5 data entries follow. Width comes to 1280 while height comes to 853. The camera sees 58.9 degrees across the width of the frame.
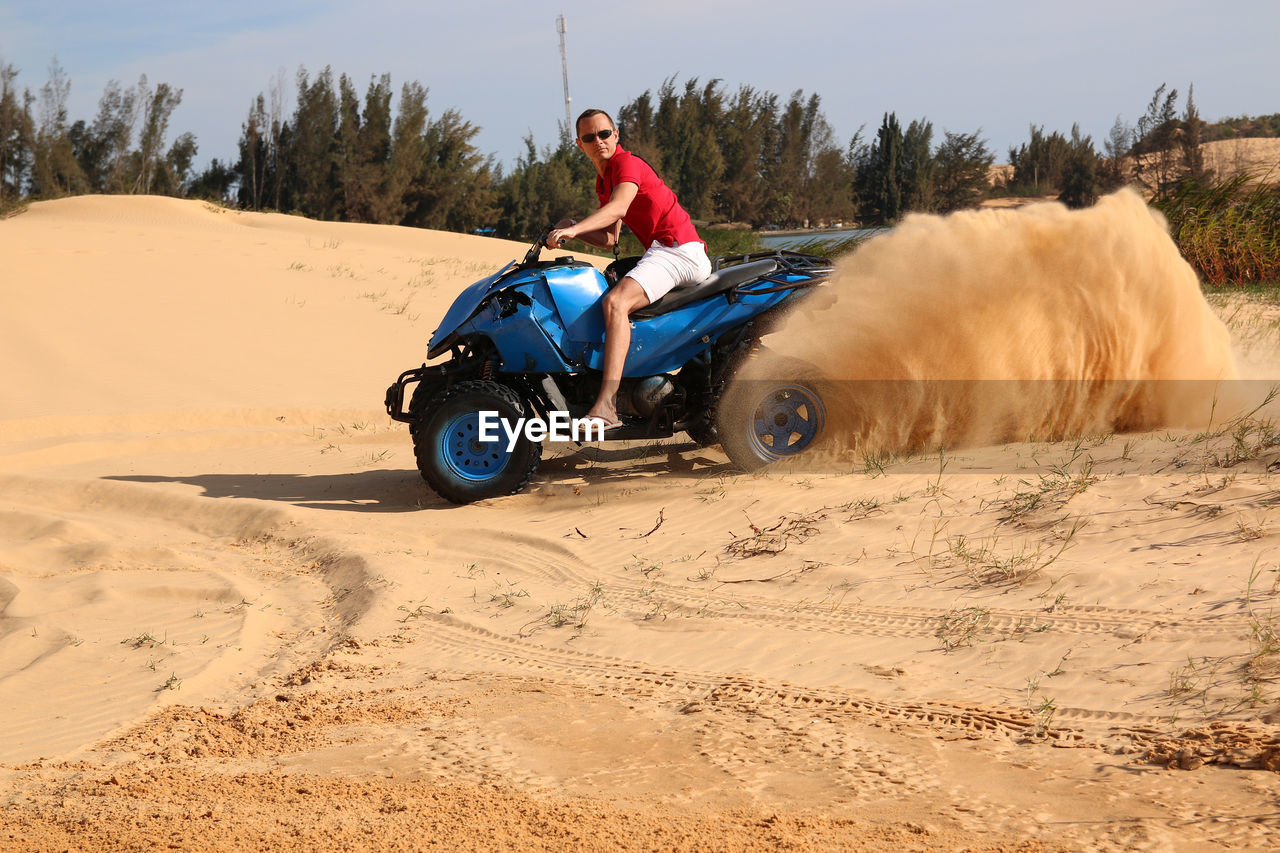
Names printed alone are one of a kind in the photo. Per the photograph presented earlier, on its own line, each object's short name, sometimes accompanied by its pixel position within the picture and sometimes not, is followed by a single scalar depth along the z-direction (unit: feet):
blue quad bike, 21.42
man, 20.95
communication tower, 138.12
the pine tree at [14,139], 109.19
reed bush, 47.91
